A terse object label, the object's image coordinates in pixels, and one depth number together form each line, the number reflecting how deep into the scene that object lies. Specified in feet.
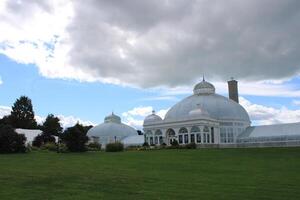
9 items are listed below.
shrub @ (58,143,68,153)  114.77
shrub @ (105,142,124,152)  119.92
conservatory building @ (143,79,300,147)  177.54
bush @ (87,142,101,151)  139.70
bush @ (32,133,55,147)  157.21
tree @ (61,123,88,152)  114.09
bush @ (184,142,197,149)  137.80
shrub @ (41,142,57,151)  127.45
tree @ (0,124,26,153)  107.95
